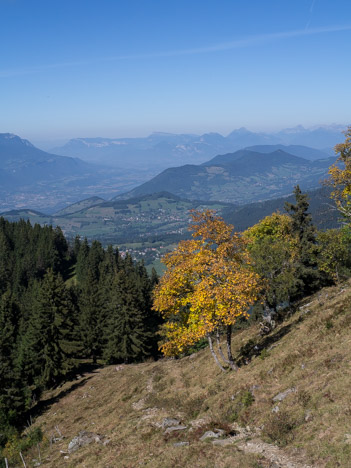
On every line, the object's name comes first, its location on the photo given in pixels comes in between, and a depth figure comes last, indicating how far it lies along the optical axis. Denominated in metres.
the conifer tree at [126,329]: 60.47
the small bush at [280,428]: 15.70
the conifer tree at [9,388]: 41.00
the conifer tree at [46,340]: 52.66
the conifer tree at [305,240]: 53.12
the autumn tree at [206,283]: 23.62
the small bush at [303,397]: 17.64
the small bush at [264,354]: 27.55
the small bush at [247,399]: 21.05
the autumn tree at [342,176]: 28.03
